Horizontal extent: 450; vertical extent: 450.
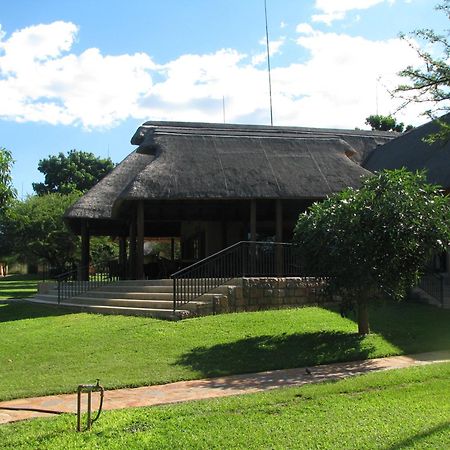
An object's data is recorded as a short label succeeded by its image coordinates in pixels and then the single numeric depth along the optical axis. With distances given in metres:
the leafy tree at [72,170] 56.25
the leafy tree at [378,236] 10.15
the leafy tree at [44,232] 37.97
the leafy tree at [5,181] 15.26
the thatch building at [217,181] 17.73
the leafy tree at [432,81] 10.87
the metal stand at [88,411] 5.21
